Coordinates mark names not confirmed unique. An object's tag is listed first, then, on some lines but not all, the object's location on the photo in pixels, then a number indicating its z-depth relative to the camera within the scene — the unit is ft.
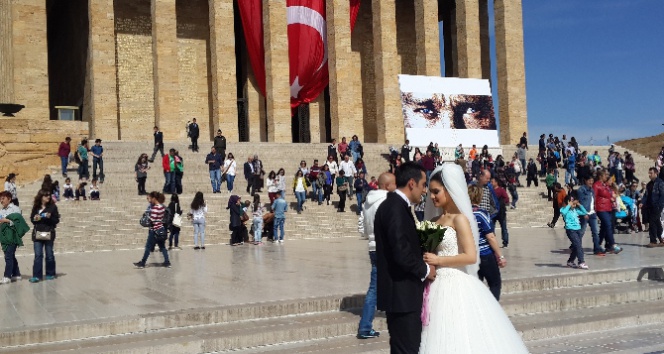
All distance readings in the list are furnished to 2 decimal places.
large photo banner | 78.84
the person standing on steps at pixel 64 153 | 62.54
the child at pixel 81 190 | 56.65
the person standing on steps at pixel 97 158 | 60.64
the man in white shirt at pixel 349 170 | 64.28
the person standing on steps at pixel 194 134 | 75.15
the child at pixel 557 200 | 44.72
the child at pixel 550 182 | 69.21
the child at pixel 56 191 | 52.13
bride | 12.50
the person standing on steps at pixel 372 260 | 19.25
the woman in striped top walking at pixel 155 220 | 35.86
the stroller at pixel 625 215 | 49.61
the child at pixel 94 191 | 56.71
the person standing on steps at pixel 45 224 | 31.65
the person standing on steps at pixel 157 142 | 69.62
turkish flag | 93.76
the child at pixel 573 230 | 30.63
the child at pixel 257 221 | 49.75
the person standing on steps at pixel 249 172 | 64.03
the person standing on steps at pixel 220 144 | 67.72
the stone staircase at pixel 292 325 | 19.04
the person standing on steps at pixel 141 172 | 58.46
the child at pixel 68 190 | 56.85
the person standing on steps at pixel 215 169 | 61.52
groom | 12.25
